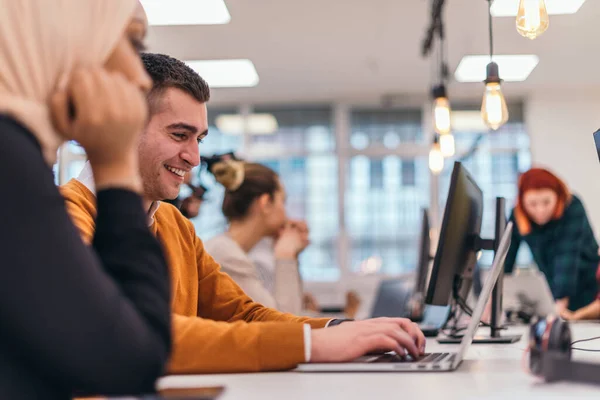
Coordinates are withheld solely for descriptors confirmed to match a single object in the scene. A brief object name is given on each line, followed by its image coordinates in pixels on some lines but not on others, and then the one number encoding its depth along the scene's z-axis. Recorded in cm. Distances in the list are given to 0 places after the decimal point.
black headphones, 85
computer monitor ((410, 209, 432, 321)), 240
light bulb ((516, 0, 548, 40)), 217
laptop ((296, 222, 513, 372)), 107
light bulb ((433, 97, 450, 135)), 408
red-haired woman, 356
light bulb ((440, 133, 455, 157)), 467
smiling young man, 106
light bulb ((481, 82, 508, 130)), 293
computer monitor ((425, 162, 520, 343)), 152
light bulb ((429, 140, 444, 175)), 530
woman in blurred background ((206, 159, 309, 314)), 287
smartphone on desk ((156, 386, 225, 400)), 78
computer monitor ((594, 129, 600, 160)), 173
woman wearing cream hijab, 56
